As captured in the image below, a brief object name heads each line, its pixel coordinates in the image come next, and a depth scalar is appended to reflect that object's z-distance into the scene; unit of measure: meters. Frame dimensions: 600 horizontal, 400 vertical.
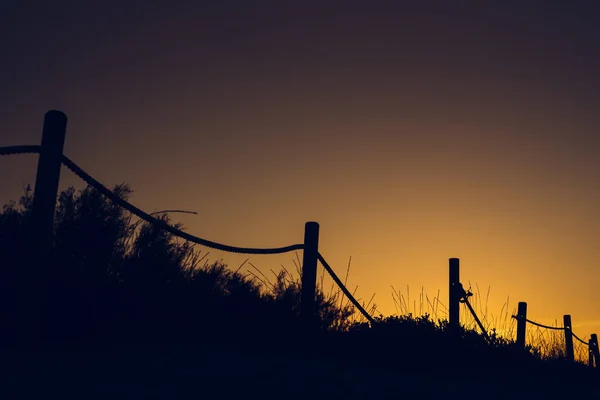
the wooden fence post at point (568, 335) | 15.10
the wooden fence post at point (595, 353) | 17.85
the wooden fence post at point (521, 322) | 12.79
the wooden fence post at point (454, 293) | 10.16
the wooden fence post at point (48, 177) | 4.57
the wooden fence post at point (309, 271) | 7.59
